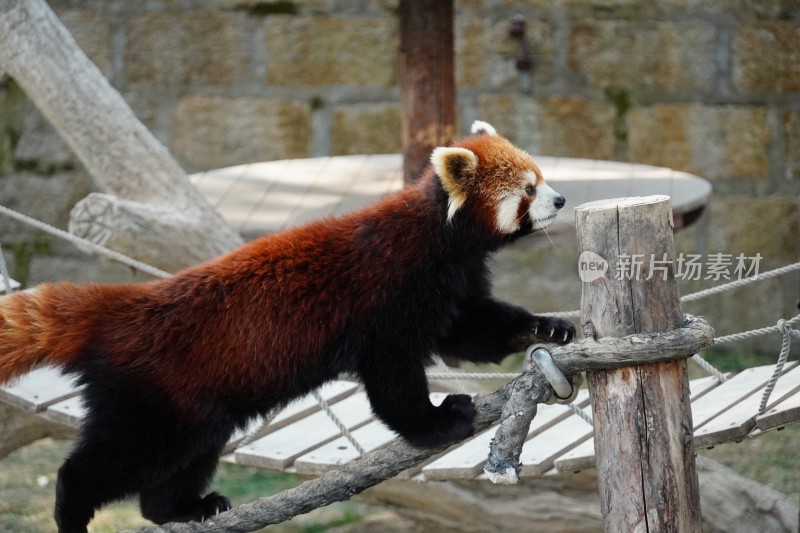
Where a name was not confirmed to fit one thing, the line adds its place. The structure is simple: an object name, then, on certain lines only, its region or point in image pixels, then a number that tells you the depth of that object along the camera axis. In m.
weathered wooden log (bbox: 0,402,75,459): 6.63
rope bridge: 4.23
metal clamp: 4.27
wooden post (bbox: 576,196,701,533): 4.19
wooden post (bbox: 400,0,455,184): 7.29
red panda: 4.59
